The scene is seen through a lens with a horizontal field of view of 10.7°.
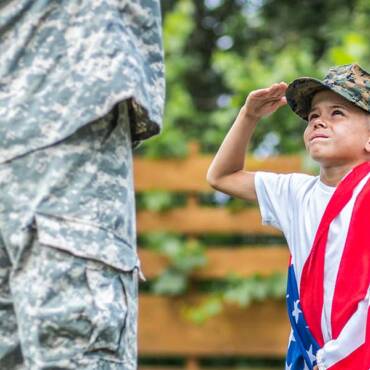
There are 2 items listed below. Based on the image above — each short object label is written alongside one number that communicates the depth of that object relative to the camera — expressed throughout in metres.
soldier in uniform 3.98
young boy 4.57
